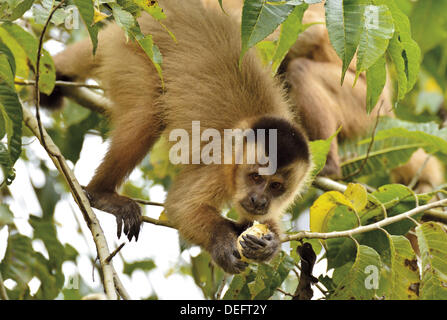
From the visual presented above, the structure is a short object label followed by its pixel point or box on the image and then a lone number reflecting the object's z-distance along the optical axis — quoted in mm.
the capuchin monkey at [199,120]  3977
